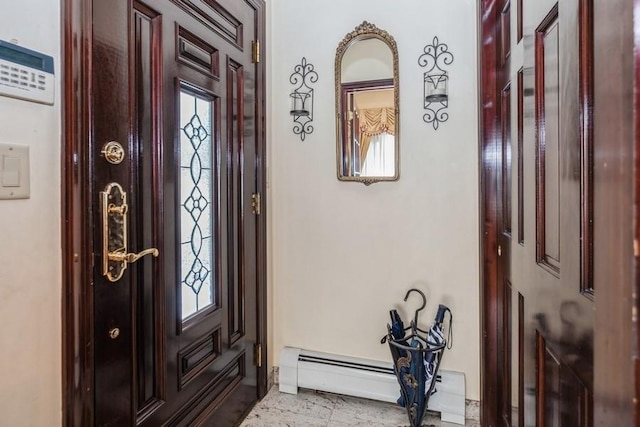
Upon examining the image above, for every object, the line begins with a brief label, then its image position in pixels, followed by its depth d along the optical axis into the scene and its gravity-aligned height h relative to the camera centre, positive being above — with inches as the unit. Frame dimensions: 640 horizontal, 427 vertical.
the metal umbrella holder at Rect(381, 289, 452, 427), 69.7 -29.3
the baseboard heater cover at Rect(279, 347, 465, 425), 74.8 -36.3
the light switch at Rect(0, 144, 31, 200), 34.6 +3.7
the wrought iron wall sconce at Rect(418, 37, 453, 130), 76.2 +26.7
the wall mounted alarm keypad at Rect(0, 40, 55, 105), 34.3 +13.4
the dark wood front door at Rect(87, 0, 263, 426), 44.8 +0.4
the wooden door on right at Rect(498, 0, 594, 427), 24.0 -0.5
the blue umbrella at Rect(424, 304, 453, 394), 70.4 -25.0
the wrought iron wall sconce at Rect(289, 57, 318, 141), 85.7 +26.3
